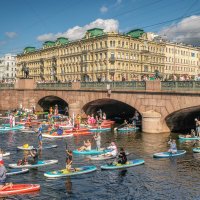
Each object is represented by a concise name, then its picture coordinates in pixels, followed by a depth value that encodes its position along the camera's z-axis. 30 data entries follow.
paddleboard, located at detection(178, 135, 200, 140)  34.53
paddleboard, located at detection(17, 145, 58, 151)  30.35
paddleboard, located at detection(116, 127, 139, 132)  41.67
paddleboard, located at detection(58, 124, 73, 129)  45.28
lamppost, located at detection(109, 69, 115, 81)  101.13
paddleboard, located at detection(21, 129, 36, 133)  41.97
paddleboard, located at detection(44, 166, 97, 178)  21.45
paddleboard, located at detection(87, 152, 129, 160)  26.61
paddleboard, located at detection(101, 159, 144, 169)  23.59
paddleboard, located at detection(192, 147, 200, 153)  28.87
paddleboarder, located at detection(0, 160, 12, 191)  18.28
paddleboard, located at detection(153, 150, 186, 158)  26.88
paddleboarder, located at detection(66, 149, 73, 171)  22.27
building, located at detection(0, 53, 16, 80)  178.12
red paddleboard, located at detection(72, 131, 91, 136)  39.52
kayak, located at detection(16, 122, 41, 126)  46.94
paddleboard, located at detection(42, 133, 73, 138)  37.78
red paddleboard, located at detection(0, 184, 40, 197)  18.33
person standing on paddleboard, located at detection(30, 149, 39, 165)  24.29
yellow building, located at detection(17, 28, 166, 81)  101.44
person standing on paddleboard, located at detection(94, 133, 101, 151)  29.83
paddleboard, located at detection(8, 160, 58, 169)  23.80
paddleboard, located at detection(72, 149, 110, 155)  28.69
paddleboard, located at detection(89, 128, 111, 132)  42.66
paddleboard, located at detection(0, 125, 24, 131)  43.17
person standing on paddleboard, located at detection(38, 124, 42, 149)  31.30
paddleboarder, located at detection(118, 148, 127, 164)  24.08
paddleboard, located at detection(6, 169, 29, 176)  22.04
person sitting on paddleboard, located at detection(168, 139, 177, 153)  27.62
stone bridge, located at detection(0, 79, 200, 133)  34.69
